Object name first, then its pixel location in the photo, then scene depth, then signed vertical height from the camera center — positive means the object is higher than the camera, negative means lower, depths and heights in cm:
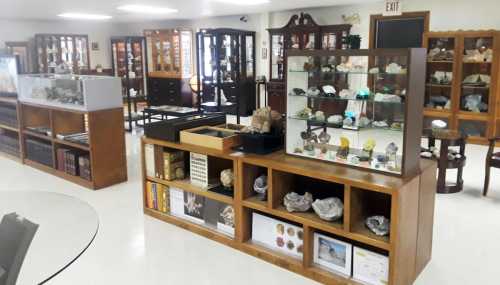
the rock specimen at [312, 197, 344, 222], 281 -89
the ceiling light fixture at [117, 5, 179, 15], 780 +117
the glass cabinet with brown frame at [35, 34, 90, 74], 1066 +50
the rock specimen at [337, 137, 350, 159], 288 -52
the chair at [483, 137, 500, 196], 435 -91
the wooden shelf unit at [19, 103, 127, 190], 470 -81
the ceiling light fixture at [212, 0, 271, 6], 718 +116
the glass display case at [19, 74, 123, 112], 462 -22
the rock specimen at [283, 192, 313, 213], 296 -90
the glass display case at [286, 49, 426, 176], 260 -24
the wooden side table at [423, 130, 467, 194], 450 -94
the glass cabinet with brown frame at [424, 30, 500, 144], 659 -16
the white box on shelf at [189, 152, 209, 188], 354 -81
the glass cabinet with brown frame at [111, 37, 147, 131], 844 +15
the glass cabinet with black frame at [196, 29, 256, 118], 890 +4
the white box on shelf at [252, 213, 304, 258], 304 -118
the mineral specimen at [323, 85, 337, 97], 304 -14
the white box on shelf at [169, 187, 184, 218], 376 -114
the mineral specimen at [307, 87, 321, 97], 309 -15
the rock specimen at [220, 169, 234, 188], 342 -84
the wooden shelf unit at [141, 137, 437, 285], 255 -92
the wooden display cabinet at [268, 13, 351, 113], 822 +60
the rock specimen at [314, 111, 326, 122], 310 -32
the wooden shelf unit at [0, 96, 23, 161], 575 -76
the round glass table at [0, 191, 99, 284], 208 -93
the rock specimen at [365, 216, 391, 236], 264 -94
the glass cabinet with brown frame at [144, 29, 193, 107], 1067 +15
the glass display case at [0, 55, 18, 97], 578 -6
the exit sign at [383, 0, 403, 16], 722 +104
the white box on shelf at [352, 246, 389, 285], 263 -121
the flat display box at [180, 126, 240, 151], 331 -52
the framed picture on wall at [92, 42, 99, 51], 1198 +69
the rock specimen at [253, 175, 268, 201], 320 -85
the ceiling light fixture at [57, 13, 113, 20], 917 +122
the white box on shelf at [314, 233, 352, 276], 281 -121
